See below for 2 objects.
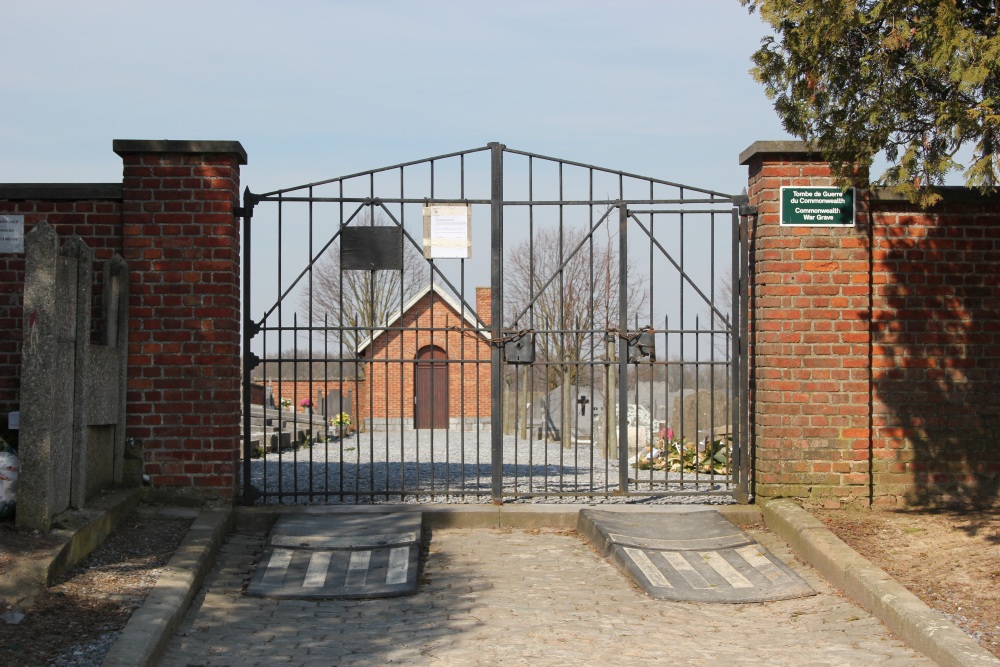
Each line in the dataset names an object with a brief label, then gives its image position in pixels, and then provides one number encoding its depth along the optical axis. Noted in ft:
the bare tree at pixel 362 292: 102.63
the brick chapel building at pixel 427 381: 88.48
